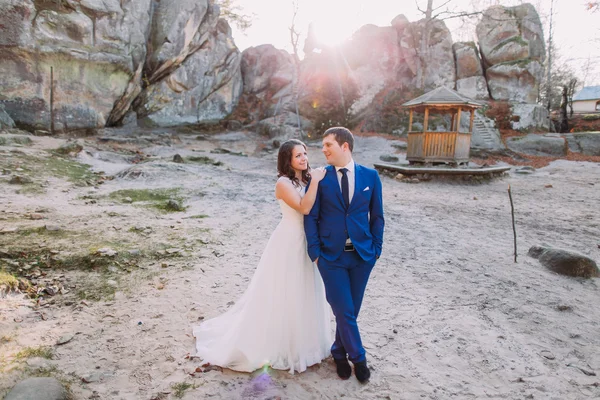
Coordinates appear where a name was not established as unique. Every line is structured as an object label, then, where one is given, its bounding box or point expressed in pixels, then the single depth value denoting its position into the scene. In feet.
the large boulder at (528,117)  80.89
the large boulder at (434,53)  94.02
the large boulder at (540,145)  68.74
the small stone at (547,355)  11.43
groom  9.32
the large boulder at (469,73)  91.04
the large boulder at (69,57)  55.77
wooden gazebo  51.13
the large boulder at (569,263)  17.87
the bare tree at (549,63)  106.73
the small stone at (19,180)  27.78
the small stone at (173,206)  27.32
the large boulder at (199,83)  80.12
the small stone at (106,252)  17.35
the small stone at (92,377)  9.43
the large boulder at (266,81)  98.73
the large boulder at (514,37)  89.61
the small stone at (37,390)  7.98
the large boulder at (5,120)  52.80
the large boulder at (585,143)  68.08
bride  9.95
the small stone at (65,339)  10.94
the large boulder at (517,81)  87.56
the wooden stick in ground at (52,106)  59.67
